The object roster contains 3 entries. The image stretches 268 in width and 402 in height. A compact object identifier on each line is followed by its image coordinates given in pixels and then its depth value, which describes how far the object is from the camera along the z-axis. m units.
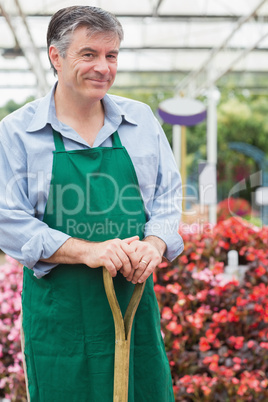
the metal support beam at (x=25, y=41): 6.86
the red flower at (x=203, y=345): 2.76
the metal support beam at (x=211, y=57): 7.26
